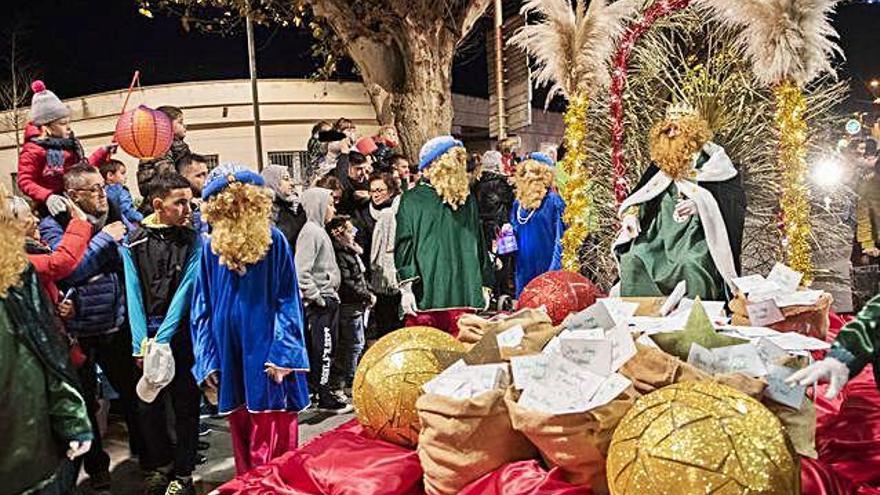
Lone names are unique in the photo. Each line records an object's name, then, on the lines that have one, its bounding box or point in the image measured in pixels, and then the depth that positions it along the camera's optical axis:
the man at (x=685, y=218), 4.16
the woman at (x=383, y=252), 6.20
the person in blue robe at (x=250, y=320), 3.49
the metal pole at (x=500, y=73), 11.87
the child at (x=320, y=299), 5.30
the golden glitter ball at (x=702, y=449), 1.87
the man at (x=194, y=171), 4.99
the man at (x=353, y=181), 6.58
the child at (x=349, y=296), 5.74
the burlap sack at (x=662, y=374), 2.24
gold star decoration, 2.51
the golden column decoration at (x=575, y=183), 5.60
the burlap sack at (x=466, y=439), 2.34
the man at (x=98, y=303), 4.06
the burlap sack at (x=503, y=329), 2.72
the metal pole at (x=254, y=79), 11.34
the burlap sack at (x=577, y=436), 2.19
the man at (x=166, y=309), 3.79
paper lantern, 6.27
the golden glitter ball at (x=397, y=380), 2.75
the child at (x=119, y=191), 5.14
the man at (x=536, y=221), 6.18
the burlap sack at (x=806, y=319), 3.41
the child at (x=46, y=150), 5.06
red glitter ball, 3.81
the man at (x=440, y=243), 5.05
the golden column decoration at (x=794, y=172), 4.79
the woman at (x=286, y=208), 5.48
